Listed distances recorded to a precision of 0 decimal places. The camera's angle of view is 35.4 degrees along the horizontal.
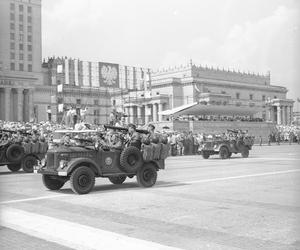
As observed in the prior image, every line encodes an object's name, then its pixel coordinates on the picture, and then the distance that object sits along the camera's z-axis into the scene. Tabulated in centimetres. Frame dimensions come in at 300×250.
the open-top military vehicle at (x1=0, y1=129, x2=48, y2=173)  1869
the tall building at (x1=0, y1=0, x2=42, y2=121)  8188
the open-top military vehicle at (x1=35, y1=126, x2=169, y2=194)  1220
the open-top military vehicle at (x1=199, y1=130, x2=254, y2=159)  2731
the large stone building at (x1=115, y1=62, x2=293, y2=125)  9706
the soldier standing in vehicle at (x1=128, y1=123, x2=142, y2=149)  1353
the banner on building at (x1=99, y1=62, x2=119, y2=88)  9906
